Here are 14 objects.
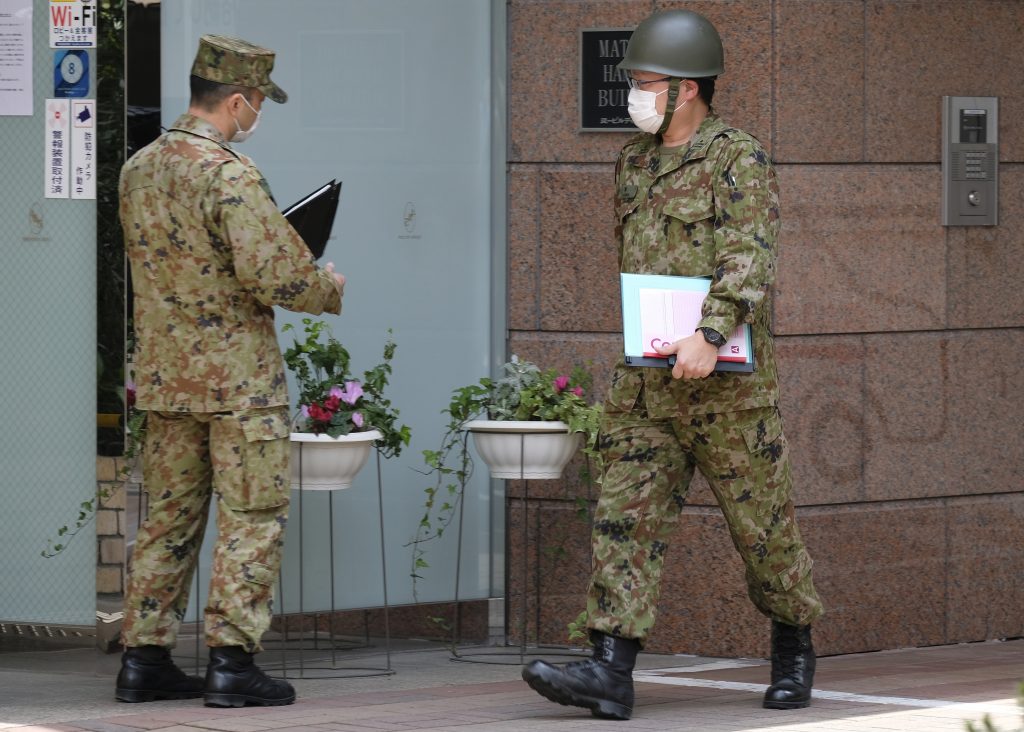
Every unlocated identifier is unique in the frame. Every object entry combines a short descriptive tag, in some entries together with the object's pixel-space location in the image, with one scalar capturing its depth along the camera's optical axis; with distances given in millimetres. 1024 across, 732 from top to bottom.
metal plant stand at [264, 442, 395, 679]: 12453
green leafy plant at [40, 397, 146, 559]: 12586
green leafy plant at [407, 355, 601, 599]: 12500
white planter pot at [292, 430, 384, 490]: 11875
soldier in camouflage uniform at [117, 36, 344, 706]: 10562
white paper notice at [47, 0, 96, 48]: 12727
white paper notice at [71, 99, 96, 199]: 12742
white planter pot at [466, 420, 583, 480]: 12359
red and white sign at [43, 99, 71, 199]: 12812
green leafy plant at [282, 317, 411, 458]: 12000
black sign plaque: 13148
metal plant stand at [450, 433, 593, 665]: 13086
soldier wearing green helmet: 10336
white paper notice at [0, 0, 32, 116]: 12906
